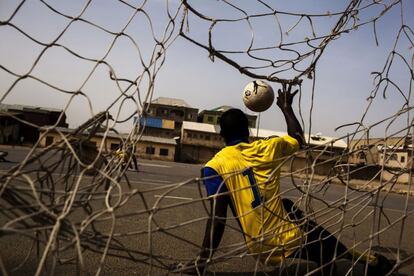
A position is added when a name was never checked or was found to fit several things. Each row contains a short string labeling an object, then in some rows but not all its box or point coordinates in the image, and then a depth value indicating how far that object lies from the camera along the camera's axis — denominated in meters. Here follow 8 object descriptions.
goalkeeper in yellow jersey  3.16
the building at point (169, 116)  63.12
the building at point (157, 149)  48.84
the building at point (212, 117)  68.38
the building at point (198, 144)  54.88
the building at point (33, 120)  50.57
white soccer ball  4.06
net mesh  1.79
